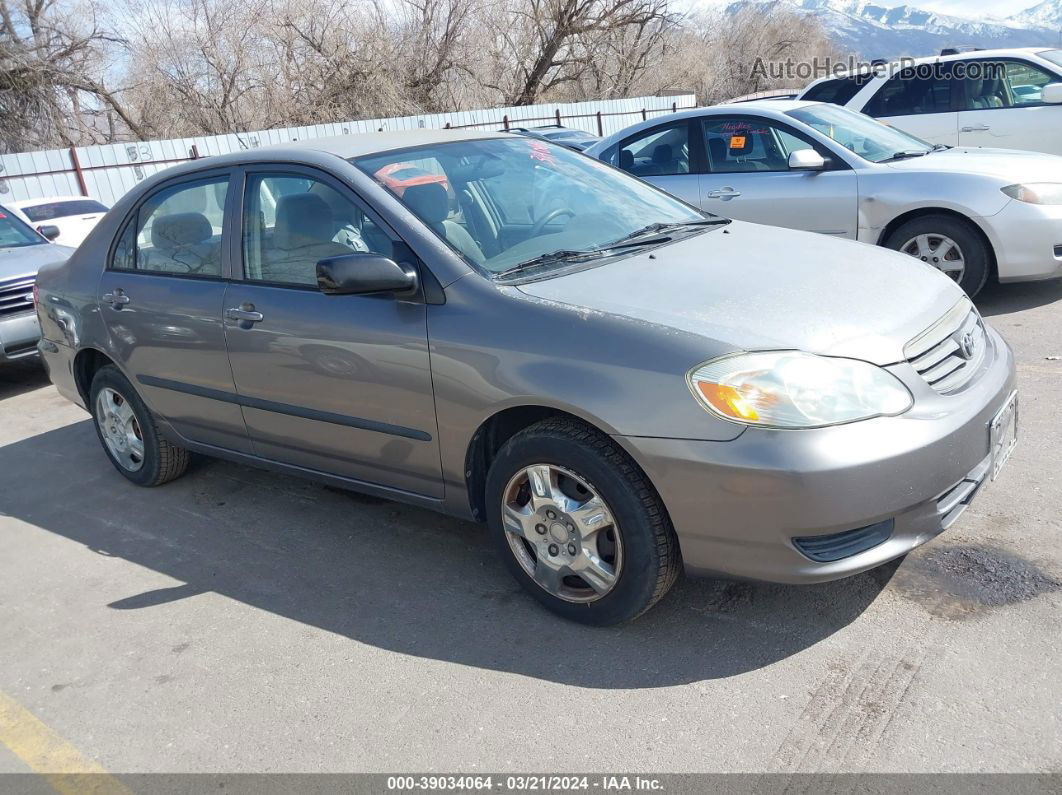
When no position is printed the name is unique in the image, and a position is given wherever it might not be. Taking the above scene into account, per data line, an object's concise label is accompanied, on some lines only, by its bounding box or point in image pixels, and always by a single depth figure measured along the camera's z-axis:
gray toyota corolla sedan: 2.80
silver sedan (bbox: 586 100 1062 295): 6.27
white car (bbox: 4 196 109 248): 13.26
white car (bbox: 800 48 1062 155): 9.05
